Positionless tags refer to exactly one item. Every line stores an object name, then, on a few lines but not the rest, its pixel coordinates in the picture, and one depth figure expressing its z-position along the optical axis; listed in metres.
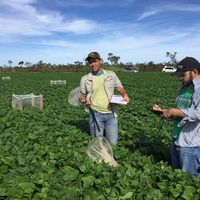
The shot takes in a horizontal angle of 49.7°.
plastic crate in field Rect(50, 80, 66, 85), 16.01
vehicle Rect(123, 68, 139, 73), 42.50
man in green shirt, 2.49
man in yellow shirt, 3.73
